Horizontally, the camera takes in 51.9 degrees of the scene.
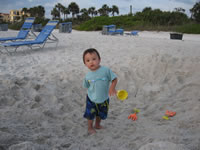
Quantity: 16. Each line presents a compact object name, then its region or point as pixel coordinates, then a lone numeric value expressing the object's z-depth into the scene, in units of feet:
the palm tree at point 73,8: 193.98
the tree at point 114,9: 203.35
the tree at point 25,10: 204.85
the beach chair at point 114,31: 55.06
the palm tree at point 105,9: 197.77
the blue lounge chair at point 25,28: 30.83
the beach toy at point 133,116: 9.96
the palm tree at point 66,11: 195.52
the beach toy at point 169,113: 9.94
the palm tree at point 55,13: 197.77
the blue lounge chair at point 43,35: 23.34
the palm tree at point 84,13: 168.25
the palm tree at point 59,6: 194.80
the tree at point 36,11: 197.06
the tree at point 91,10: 198.59
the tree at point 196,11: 75.19
